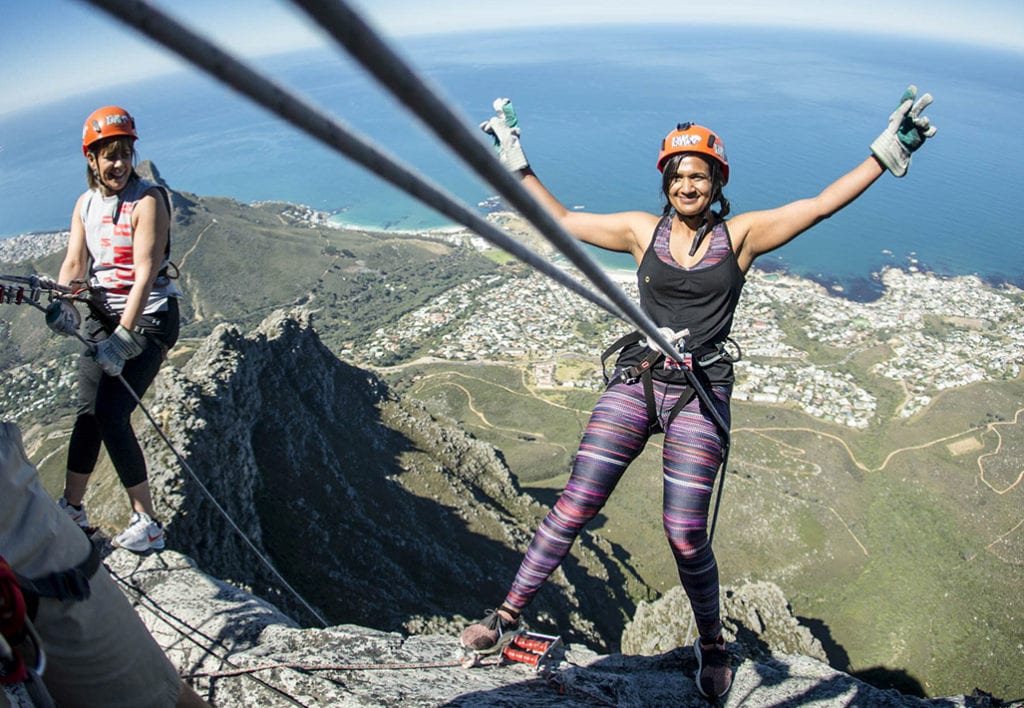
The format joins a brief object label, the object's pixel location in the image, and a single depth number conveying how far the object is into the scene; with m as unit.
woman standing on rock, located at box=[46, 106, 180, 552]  5.05
